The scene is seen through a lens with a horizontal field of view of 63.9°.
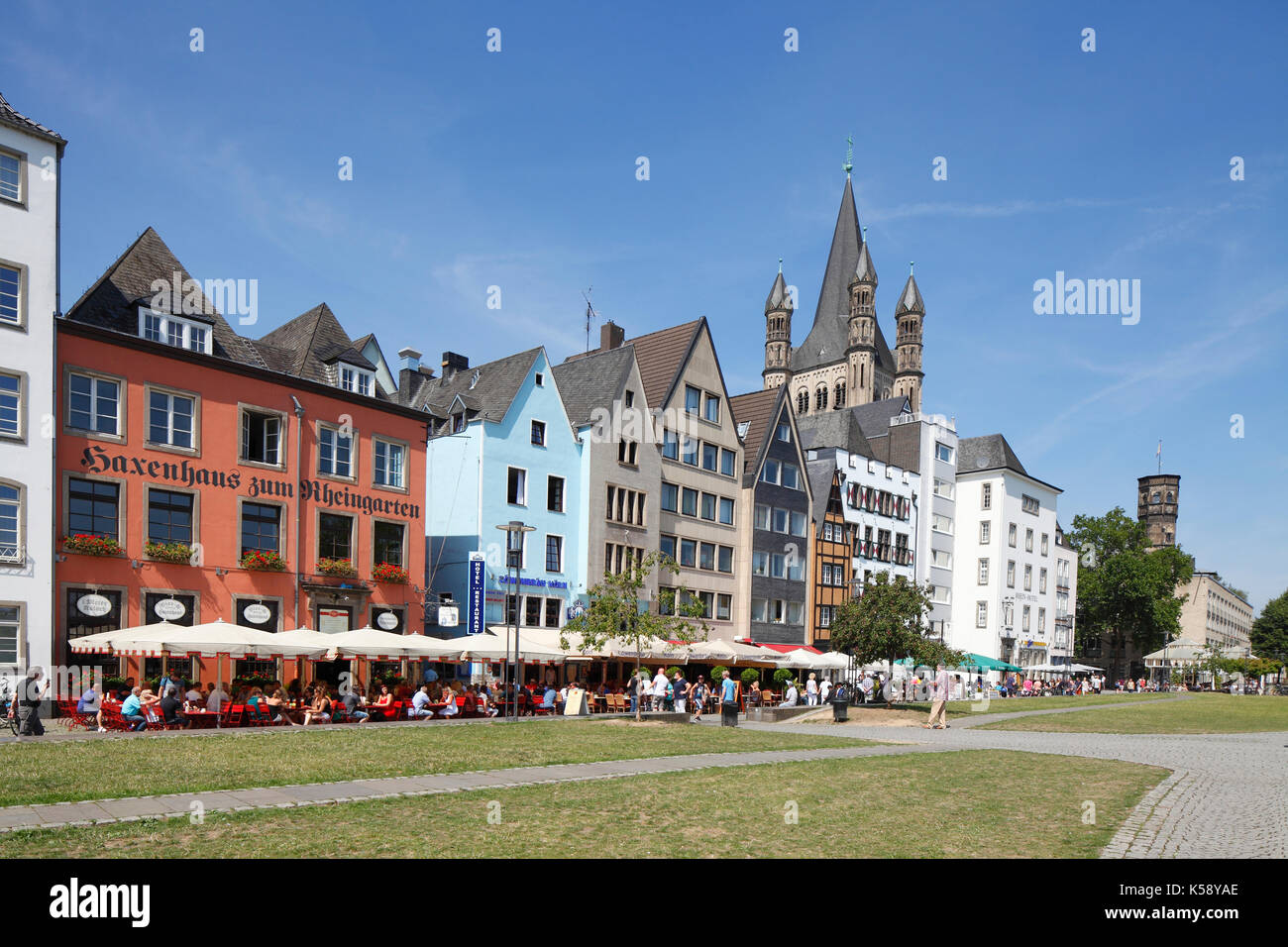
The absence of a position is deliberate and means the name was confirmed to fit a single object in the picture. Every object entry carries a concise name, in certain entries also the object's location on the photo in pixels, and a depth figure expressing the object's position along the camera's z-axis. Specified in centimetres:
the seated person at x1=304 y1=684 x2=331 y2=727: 2872
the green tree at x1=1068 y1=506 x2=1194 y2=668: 11081
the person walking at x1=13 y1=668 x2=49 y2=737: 2303
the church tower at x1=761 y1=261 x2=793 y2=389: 15475
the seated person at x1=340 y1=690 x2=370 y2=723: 3005
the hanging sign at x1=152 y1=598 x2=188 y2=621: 3275
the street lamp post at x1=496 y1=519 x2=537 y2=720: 4425
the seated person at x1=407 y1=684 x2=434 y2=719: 3166
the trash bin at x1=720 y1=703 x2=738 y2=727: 3241
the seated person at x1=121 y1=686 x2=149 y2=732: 2553
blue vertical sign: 4319
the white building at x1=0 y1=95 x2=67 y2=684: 2942
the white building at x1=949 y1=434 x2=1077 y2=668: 9275
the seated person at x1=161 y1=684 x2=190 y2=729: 2569
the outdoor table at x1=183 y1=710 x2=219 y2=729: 2652
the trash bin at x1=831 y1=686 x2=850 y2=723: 3816
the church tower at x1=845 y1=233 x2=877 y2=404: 14550
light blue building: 4556
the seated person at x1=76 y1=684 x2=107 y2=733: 2628
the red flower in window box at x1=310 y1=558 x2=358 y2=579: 3794
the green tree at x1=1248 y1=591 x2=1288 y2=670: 14025
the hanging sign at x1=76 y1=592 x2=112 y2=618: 3105
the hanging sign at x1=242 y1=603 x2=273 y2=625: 3495
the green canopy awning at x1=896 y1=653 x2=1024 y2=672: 6925
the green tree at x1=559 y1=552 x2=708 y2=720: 3303
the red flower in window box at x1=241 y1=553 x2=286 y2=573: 3531
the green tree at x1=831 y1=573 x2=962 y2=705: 4447
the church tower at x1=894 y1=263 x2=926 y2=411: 15275
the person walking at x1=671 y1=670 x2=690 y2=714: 4084
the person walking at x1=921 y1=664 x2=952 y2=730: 3484
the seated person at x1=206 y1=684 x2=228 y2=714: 2694
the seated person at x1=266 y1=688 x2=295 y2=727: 2826
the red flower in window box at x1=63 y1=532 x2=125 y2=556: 3073
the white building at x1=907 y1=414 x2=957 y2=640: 8212
